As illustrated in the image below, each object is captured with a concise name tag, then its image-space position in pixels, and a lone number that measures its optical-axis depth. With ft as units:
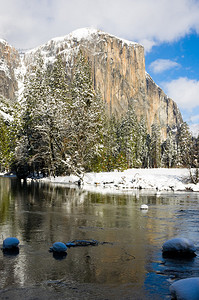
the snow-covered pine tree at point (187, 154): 102.16
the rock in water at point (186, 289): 14.70
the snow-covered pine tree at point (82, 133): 131.85
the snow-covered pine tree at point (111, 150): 148.97
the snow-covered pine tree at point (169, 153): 282.58
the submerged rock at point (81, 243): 25.46
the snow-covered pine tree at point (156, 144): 268.41
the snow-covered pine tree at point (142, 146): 248.93
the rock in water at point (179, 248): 23.30
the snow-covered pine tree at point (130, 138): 229.25
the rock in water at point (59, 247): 22.98
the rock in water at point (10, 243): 23.52
